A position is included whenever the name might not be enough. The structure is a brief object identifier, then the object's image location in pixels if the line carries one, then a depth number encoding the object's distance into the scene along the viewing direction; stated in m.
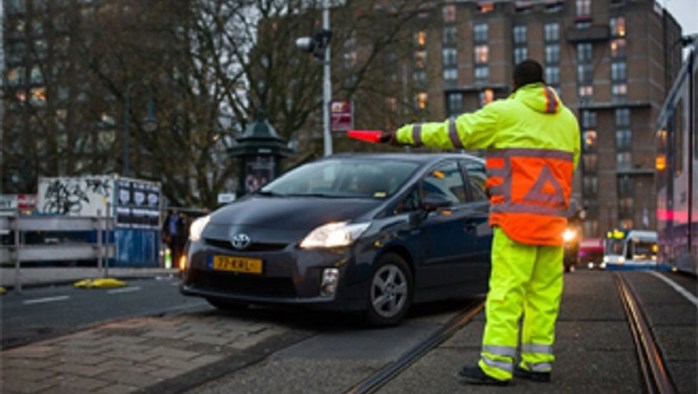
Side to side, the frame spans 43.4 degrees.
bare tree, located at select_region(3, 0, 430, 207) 29.95
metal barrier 12.01
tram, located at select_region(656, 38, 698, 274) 12.13
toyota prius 6.36
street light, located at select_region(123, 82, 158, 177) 28.00
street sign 20.38
